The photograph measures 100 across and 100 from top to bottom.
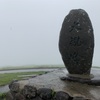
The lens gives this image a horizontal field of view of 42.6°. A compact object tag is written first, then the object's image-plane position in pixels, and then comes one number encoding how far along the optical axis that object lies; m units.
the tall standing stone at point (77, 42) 3.55
